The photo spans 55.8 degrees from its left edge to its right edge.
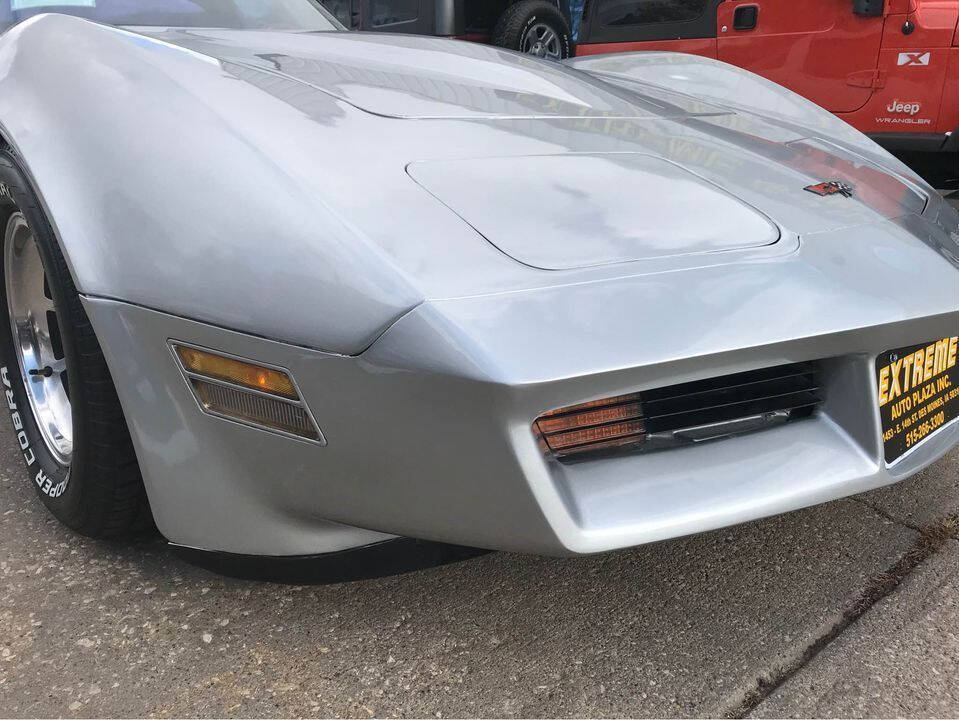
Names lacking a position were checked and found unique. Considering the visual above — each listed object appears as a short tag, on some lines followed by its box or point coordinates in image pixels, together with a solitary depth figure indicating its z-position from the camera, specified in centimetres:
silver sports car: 115
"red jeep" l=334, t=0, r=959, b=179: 407
